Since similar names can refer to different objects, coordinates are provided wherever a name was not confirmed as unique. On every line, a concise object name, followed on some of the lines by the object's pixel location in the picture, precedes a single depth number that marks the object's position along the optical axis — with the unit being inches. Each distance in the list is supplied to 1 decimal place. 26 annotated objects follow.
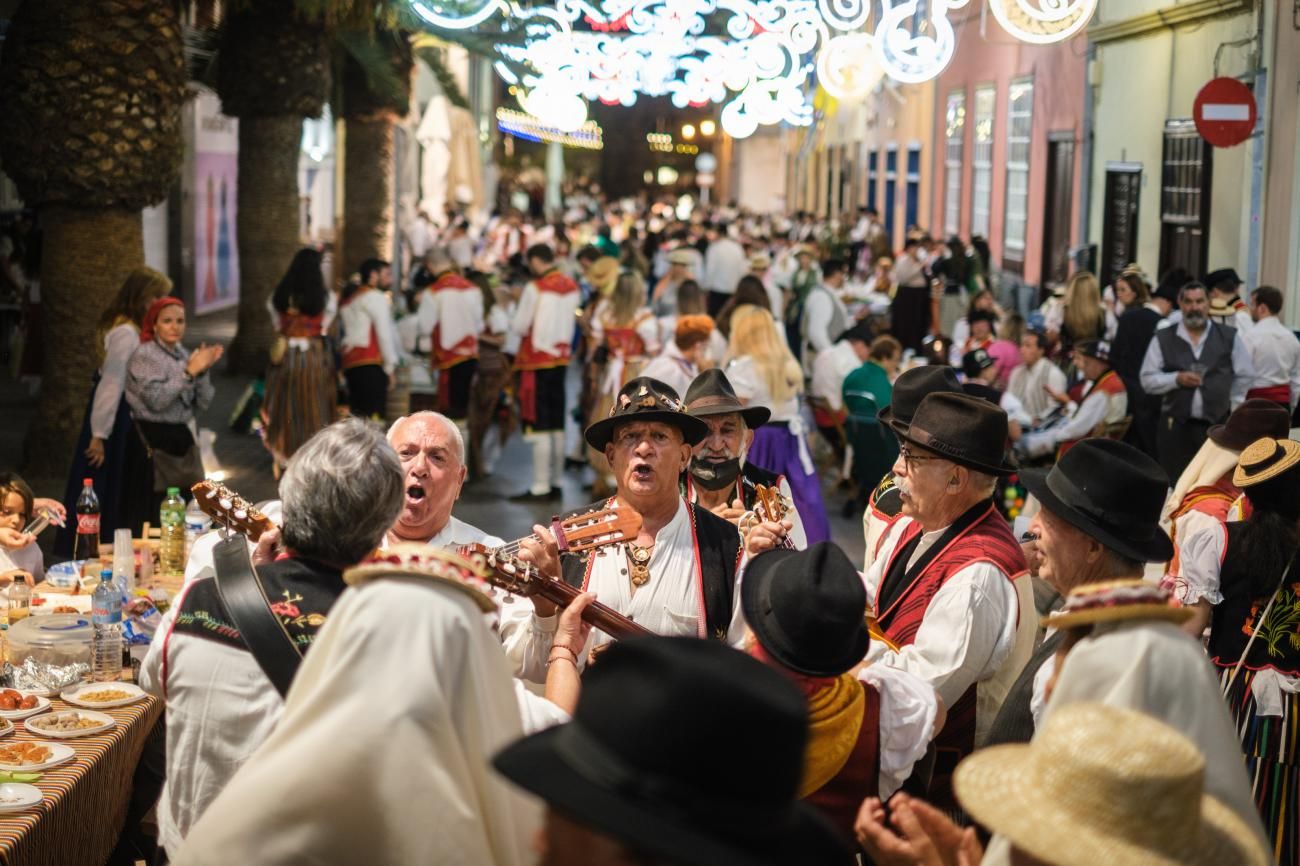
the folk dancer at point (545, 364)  510.9
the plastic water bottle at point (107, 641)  213.5
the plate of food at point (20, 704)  192.4
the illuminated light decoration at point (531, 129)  1291.8
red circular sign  506.9
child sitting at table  250.5
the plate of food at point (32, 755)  177.0
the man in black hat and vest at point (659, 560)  168.6
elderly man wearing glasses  165.2
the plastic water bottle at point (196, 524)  276.2
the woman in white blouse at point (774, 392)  366.0
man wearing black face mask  234.7
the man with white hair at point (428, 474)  185.2
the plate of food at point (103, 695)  199.9
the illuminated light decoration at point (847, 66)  461.4
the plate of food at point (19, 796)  165.5
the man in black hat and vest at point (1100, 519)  154.0
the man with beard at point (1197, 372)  464.4
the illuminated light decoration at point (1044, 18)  390.9
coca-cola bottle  272.1
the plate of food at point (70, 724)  187.9
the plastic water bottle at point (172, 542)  271.1
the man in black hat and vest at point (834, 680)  127.2
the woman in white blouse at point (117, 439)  348.2
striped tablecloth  163.5
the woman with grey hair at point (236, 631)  127.7
